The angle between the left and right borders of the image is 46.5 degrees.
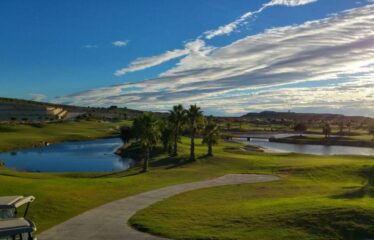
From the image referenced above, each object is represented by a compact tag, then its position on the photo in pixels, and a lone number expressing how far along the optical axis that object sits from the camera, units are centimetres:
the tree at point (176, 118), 7975
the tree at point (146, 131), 6103
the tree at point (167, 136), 8305
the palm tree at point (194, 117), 7656
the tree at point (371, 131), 17770
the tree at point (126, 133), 11608
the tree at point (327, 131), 16606
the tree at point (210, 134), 7594
